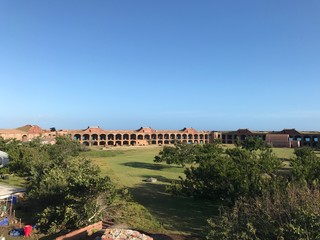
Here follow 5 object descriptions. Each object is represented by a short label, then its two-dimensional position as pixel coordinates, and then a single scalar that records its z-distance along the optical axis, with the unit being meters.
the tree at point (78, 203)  16.84
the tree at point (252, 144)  57.75
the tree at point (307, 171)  19.02
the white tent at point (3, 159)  32.68
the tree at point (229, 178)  18.50
